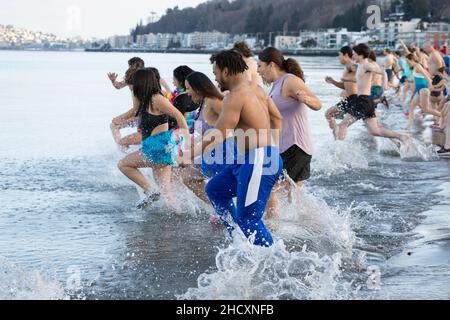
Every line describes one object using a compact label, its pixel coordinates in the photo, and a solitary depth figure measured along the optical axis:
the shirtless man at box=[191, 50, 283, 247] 5.55
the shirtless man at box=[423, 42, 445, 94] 16.59
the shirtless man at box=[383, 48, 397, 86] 23.69
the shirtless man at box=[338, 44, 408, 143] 11.96
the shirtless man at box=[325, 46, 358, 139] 11.91
